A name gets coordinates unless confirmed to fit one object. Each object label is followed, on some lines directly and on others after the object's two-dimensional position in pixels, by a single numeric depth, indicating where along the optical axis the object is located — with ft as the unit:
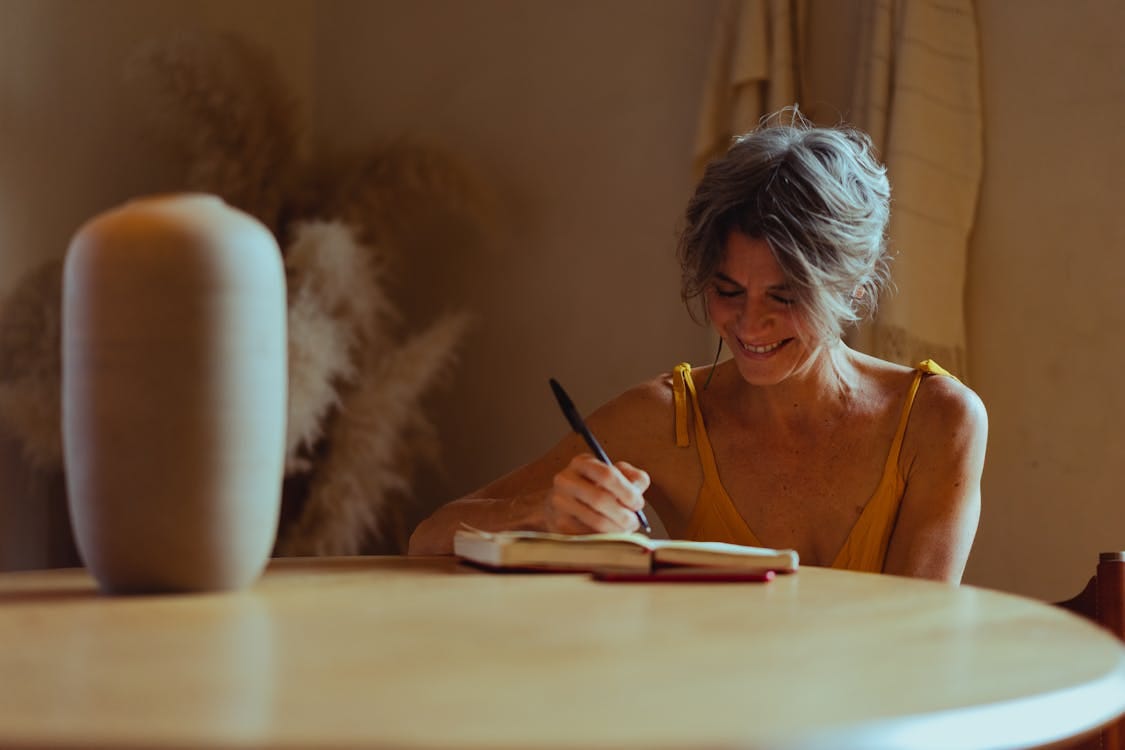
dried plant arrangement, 7.52
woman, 5.08
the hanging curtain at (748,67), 7.85
